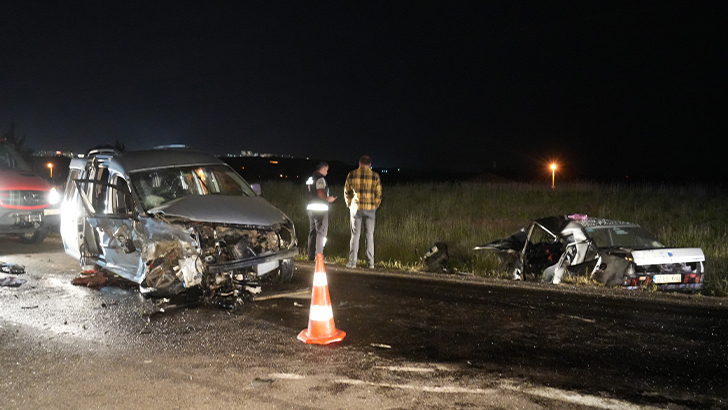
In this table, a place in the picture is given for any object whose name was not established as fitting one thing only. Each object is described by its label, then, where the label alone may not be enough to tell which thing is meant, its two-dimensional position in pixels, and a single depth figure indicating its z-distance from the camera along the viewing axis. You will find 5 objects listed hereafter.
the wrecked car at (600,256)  7.56
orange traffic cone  5.34
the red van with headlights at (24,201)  11.92
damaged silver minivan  6.75
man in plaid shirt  10.14
